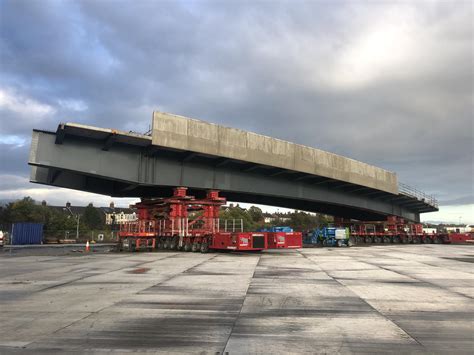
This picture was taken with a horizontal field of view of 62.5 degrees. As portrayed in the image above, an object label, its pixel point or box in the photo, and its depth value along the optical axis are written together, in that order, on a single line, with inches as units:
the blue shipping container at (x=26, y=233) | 2031.3
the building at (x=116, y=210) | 5448.8
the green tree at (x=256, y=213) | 5295.3
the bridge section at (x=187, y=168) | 968.3
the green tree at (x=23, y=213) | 2994.6
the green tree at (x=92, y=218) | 4202.8
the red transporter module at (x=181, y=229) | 1057.9
